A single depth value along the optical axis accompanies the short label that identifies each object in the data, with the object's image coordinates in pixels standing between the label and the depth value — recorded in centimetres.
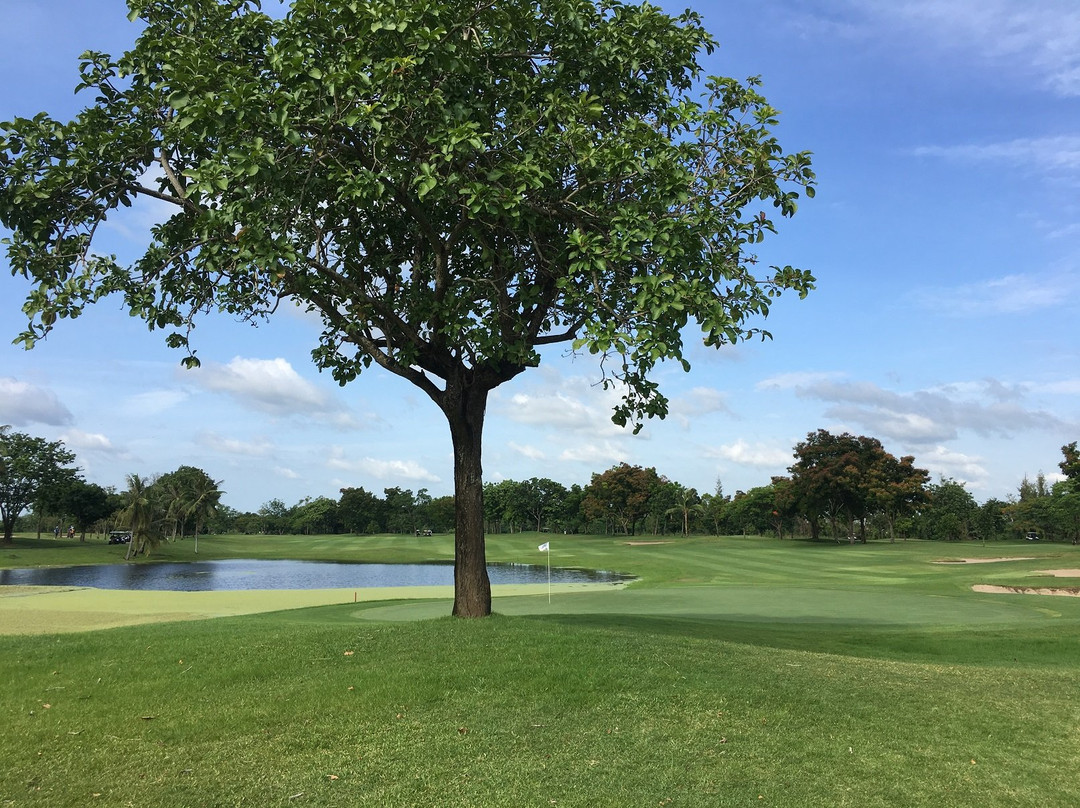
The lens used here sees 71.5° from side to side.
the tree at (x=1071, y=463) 4694
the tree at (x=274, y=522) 14138
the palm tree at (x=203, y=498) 8500
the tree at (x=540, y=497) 11100
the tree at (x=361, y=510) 12044
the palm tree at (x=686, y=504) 9988
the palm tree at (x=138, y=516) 6450
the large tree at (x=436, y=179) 895
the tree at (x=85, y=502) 7425
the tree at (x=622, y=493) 9875
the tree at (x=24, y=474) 7194
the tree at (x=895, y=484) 6166
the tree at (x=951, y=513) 8275
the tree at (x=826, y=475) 6325
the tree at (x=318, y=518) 12494
